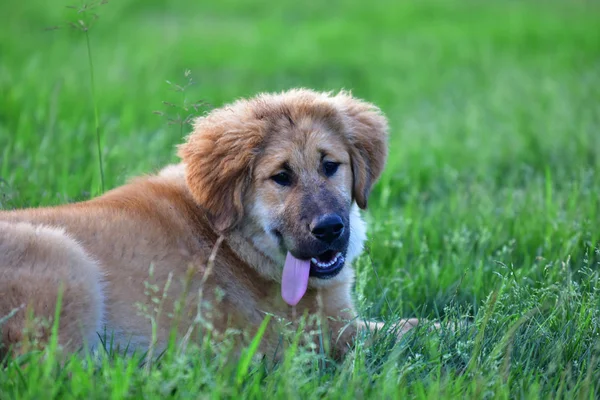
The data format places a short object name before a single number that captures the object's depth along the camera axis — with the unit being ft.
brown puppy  24.20
